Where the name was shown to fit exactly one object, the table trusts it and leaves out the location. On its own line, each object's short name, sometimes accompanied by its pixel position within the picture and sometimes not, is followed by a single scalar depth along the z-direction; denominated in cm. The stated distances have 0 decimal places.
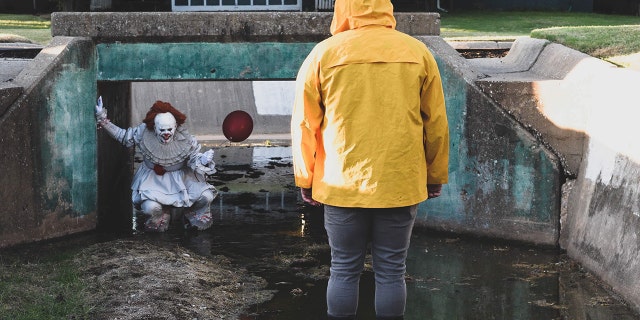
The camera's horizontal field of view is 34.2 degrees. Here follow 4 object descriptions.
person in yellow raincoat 501
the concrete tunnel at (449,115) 816
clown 907
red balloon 1034
